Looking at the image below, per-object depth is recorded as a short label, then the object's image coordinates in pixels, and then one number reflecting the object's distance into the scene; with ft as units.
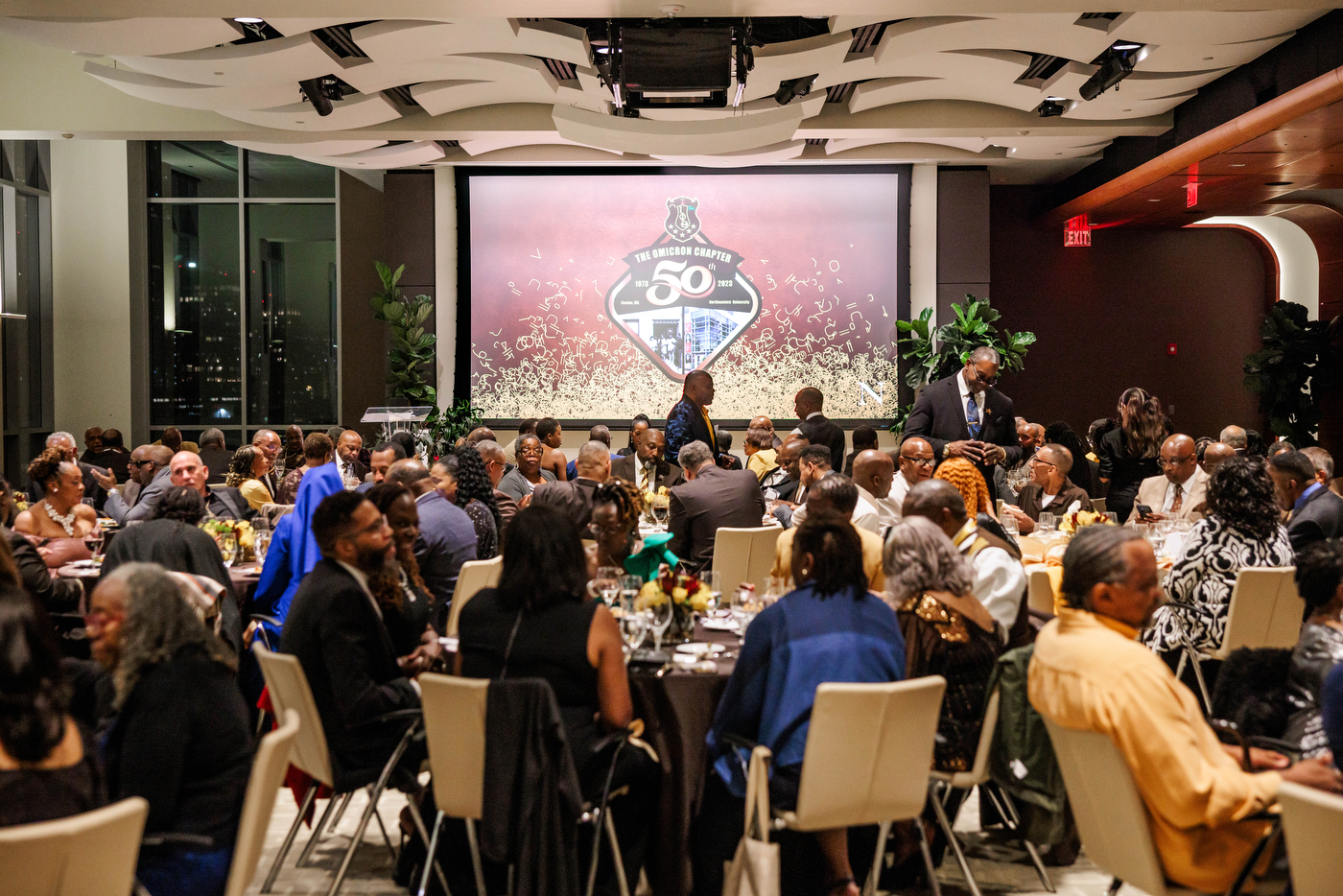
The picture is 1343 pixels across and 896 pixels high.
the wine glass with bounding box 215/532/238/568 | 17.89
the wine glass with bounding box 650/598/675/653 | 11.68
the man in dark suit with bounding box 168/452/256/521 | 18.66
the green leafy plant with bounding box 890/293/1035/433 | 37.24
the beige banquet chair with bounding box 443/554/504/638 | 15.38
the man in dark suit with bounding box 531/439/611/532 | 17.44
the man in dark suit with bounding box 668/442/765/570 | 19.10
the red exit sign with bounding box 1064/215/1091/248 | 40.91
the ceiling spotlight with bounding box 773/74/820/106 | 29.96
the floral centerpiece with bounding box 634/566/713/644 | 11.79
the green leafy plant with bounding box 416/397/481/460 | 37.92
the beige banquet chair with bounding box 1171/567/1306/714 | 14.61
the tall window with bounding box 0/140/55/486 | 41.45
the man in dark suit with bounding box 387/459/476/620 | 15.52
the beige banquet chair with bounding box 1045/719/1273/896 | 8.17
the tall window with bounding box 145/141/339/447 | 44.98
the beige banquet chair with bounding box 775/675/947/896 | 9.34
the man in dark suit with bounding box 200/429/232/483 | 28.60
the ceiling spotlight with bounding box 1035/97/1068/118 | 30.63
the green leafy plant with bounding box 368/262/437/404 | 37.91
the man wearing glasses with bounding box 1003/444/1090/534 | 21.36
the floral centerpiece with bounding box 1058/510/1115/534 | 19.66
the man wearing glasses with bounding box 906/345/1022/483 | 22.66
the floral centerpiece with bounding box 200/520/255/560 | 17.89
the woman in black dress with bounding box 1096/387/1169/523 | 23.76
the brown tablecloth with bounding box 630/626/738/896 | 10.74
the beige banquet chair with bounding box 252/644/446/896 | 9.93
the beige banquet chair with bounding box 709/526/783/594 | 18.45
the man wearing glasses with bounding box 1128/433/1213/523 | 21.30
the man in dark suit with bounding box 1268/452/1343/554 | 16.56
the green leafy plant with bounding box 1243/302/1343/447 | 36.29
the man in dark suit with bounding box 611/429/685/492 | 26.03
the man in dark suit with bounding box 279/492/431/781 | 10.35
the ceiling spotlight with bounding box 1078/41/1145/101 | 25.35
